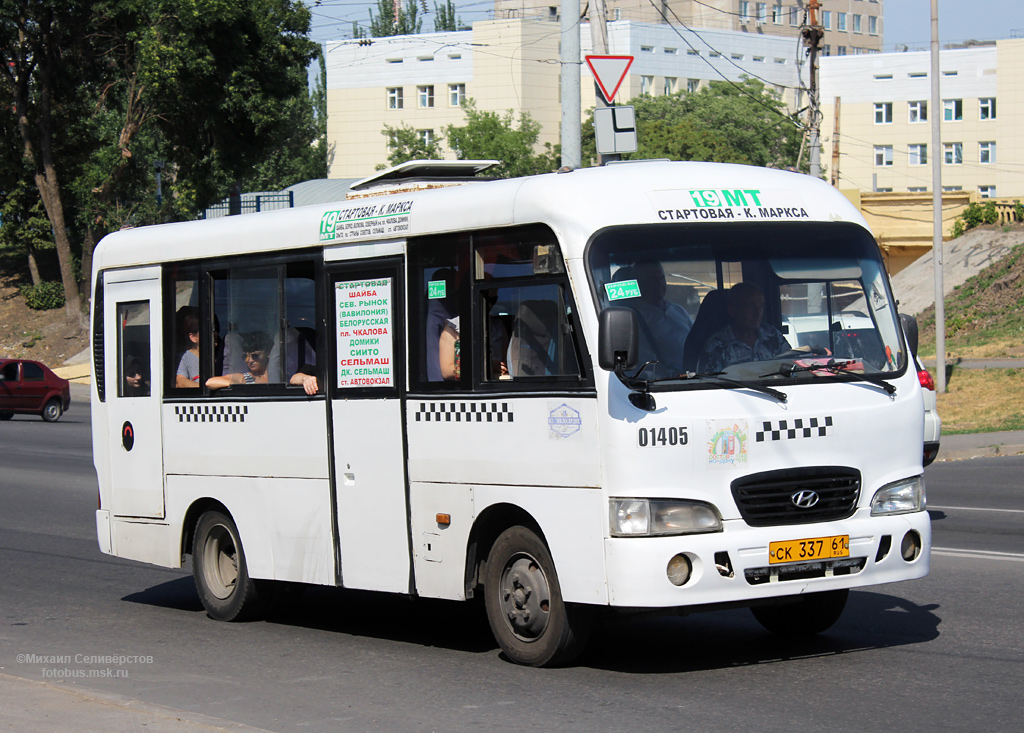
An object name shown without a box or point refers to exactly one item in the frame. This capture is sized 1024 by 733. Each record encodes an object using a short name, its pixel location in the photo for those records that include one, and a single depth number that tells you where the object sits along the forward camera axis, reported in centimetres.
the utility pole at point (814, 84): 3072
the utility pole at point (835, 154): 5056
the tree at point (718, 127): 8088
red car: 3400
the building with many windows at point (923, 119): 9362
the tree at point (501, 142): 8294
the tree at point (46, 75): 4881
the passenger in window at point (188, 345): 1035
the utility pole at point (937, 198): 2709
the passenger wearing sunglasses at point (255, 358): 966
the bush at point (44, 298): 5547
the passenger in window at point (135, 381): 1075
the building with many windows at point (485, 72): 9844
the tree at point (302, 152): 9750
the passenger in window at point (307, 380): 916
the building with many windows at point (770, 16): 12288
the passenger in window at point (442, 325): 820
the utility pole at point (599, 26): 1869
